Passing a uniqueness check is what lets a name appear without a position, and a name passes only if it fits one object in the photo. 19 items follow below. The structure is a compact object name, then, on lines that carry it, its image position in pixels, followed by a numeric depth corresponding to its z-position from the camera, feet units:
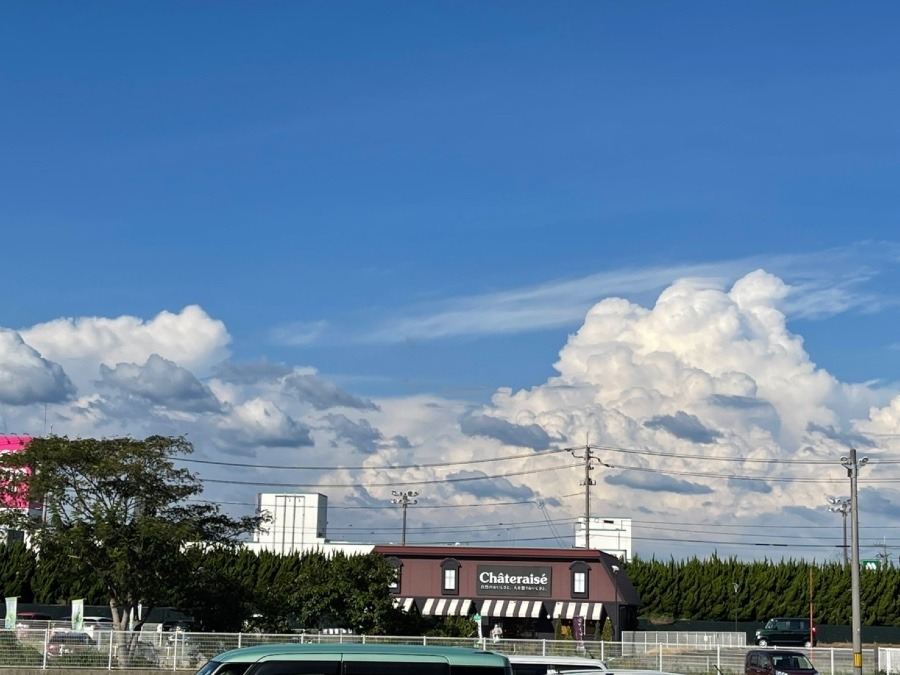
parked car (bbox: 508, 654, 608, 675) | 85.56
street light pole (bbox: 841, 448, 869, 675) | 143.64
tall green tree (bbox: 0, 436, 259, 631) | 146.61
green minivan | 48.75
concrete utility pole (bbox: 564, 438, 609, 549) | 286.05
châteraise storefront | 228.84
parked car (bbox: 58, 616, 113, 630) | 172.29
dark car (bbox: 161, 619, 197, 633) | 165.36
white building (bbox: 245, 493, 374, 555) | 453.08
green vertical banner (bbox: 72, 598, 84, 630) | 144.05
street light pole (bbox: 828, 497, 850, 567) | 257.34
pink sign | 353.96
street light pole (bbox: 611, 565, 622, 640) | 225.23
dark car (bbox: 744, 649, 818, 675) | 125.59
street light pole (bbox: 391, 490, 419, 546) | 375.86
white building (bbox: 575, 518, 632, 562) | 457.68
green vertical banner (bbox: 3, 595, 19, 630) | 144.77
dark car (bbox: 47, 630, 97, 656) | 132.87
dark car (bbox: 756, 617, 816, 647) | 227.16
